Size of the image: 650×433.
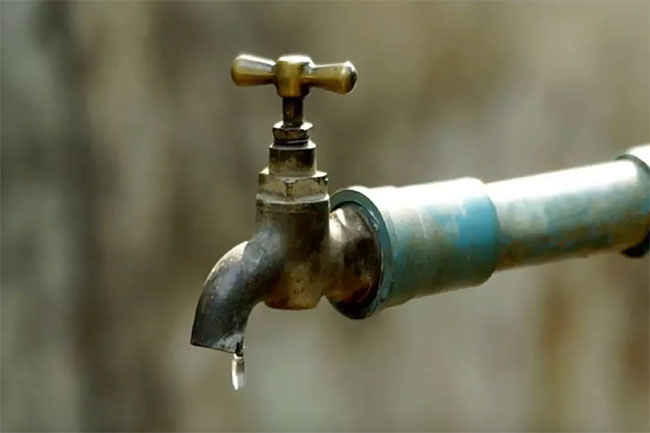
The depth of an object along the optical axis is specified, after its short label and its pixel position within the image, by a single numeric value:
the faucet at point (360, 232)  1.32
